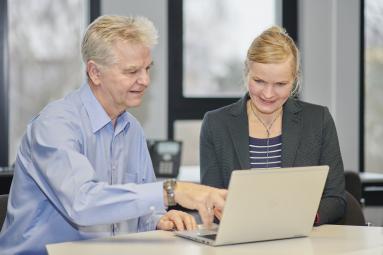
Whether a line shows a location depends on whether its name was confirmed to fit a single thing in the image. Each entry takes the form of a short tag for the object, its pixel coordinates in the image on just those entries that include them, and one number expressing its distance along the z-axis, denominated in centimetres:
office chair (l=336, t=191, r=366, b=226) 308
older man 236
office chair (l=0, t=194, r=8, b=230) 267
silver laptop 227
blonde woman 289
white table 232
